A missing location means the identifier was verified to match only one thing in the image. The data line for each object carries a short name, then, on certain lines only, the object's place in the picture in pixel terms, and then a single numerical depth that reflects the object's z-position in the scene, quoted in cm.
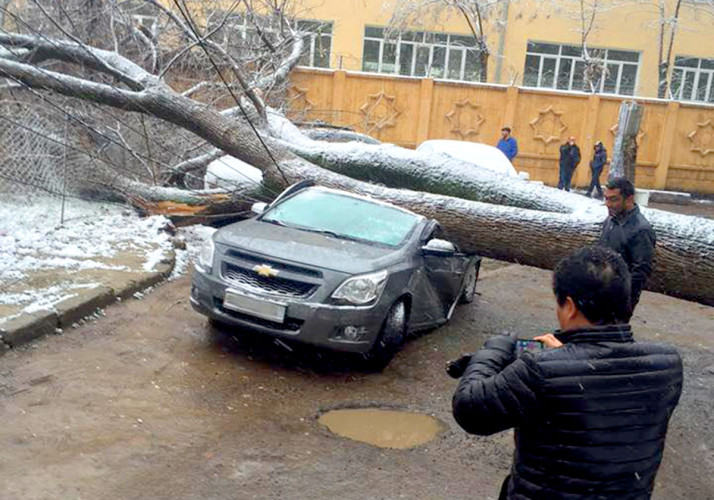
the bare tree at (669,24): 2514
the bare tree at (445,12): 2438
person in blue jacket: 1748
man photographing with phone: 187
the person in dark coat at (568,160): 1848
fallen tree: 608
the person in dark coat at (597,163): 1850
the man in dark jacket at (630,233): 518
